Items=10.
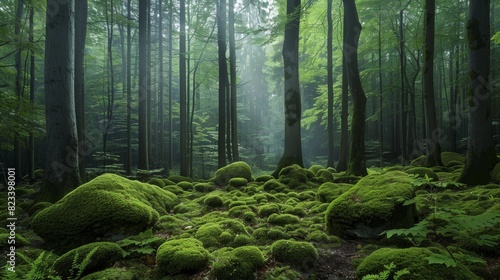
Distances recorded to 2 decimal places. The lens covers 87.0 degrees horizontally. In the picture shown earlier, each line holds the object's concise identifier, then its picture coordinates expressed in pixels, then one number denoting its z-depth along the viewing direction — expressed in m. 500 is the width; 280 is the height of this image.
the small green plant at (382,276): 2.21
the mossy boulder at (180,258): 3.50
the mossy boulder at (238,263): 3.31
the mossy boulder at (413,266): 2.87
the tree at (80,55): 10.23
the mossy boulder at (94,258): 3.39
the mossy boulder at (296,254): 3.68
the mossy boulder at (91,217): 4.31
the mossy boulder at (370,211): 4.24
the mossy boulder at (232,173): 9.91
